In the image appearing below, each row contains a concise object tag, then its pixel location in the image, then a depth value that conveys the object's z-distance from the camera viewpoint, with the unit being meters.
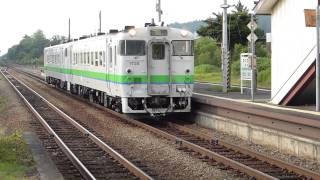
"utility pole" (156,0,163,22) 34.50
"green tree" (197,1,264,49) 35.34
